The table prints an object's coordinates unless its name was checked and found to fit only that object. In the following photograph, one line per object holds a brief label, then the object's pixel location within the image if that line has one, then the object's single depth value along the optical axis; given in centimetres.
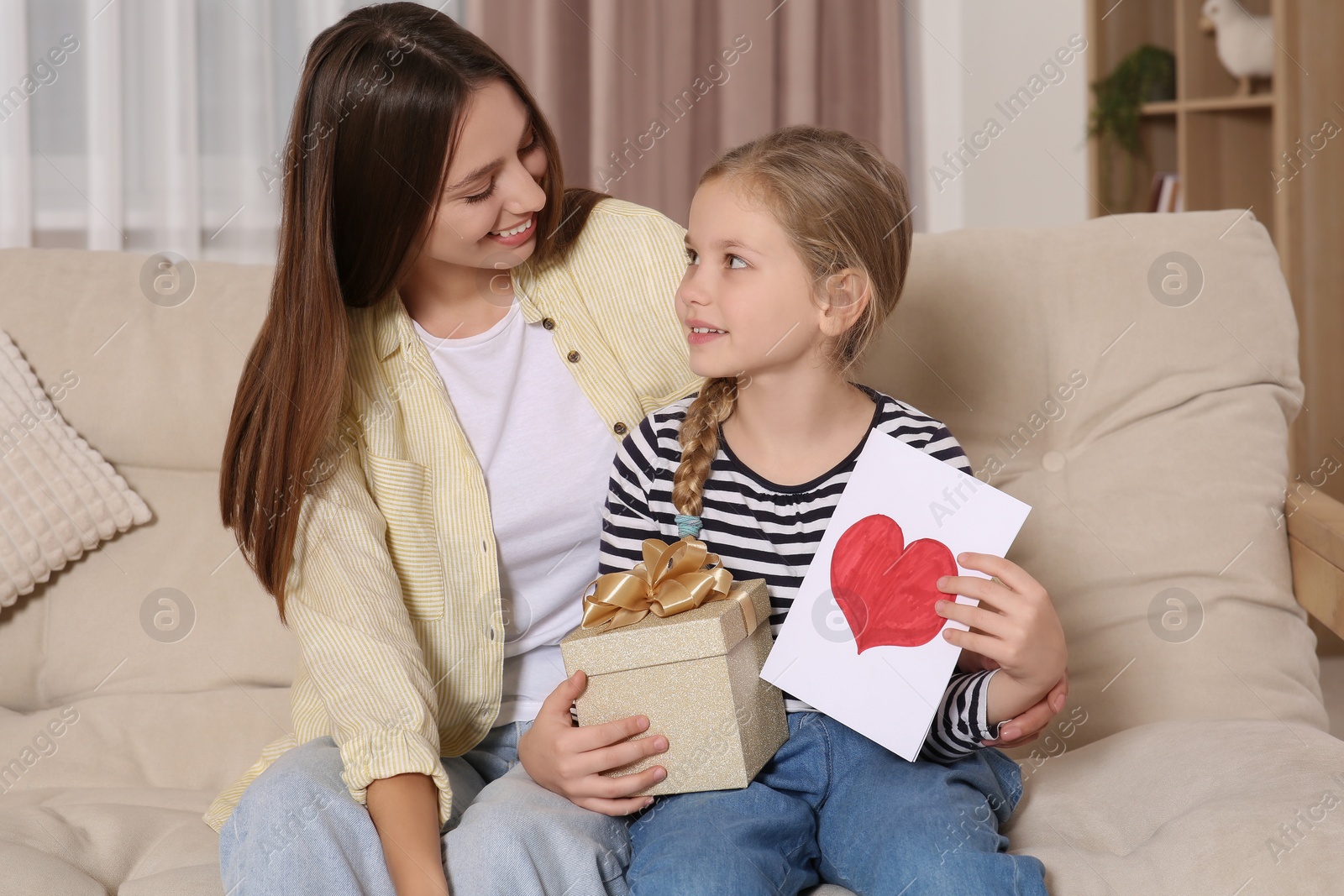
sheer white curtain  251
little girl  91
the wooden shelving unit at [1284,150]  237
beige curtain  273
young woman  93
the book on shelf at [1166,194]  273
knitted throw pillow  138
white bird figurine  253
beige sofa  122
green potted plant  273
